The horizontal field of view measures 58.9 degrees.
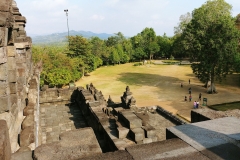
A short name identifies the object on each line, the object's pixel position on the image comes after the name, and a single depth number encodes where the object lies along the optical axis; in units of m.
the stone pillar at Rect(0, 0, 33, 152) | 3.15
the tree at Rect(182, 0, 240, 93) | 25.78
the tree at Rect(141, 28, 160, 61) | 66.74
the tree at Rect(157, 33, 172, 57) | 70.19
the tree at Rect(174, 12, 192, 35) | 43.81
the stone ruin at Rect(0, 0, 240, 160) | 2.58
